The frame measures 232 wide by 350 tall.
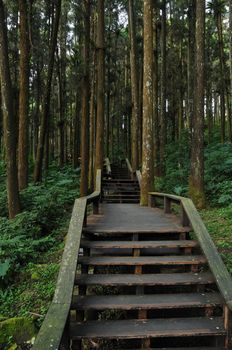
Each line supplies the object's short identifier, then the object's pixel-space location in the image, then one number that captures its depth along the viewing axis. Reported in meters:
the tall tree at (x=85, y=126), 14.17
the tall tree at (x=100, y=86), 15.35
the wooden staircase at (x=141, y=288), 4.24
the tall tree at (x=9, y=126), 10.16
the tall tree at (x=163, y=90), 19.05
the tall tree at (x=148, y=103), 10.57
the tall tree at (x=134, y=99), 18.09
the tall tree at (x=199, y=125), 11.07
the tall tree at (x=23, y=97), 12.72
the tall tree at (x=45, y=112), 16.25
